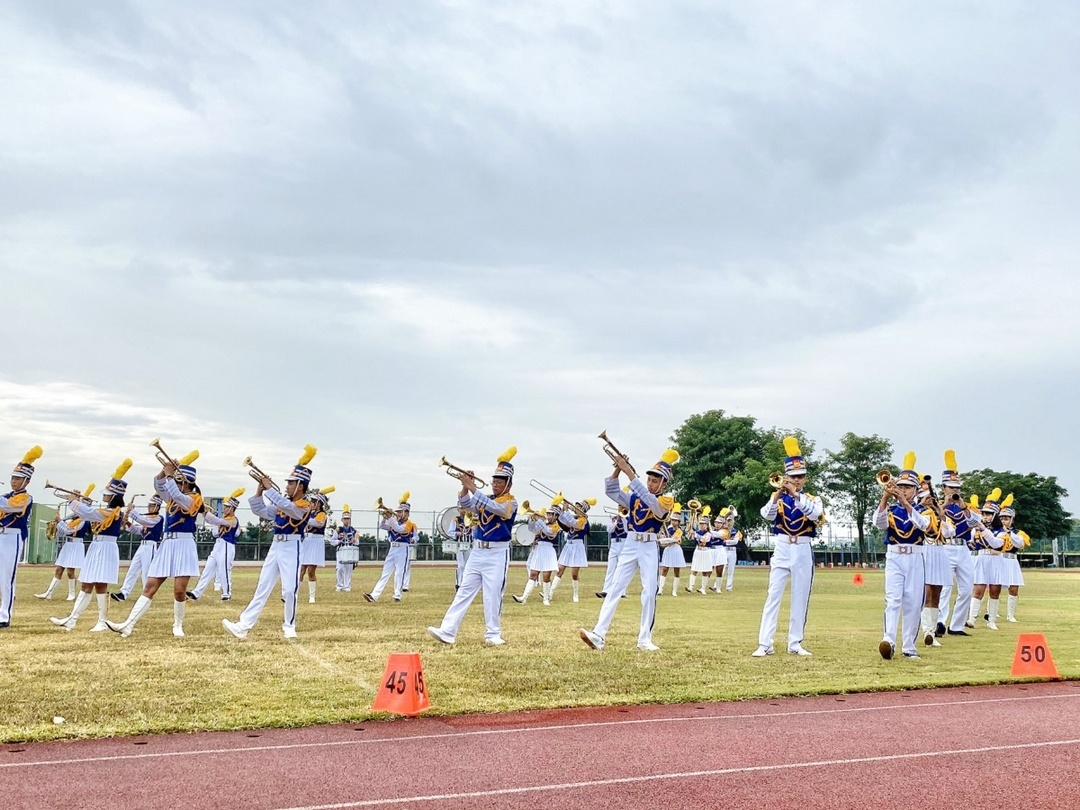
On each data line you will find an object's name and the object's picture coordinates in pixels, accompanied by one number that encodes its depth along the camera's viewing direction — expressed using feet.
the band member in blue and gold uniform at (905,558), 41.57
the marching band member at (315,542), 63.77
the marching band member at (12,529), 46.78
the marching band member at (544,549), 73.36
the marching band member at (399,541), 74.43
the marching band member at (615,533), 66.73
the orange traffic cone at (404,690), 26.58
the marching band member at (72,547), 62.59
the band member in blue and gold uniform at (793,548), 41.14
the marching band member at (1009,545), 57.21
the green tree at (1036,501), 276.41
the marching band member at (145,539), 52.37
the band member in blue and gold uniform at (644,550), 41.01
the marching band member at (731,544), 97.86
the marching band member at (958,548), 52.70
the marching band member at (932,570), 46.09
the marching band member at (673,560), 87.82
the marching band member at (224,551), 69.86
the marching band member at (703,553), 95.04
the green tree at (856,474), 254.68
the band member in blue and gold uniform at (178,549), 44.06
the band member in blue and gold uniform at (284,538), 42.88
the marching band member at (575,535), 74.18
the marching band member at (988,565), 55.93
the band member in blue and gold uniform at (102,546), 48.42
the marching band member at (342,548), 84.17
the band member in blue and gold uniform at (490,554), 42.32
